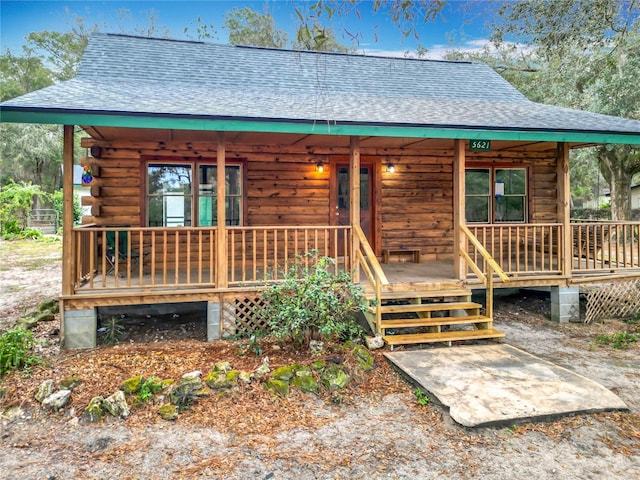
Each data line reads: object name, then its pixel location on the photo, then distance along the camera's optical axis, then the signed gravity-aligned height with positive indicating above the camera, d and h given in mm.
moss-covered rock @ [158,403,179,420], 3938 -1532
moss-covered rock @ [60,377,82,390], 4332 -1396
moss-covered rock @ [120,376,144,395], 4230 -1384
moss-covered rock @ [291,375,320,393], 4477 -1449
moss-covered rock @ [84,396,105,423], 3920 -1511
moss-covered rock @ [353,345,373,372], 4943 -1328
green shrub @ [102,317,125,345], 6105 -1285
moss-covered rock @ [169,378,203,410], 4125 -1424
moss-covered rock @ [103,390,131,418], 3971 -1481
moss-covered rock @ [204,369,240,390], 4363 -1374
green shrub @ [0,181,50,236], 19606 +1672
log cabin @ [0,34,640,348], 5895 +1403
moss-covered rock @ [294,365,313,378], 4609 -1364
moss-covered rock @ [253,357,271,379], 4590 -1361
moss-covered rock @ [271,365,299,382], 4547 -1365
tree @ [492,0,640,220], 8297 +4595
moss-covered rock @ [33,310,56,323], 7103 -1211
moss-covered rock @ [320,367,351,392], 4516 -1420
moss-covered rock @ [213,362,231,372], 4629 -1323
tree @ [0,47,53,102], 31781 +12502
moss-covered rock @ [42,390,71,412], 4039 -1463
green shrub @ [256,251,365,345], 5215 -770
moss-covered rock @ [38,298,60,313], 7657 -1117
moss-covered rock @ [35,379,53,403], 4148 -1409
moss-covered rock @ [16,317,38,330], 6691 -1250
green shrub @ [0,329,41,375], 4766 -1215
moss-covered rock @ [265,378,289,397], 4383 -1453
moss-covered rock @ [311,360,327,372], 4734 -1331
